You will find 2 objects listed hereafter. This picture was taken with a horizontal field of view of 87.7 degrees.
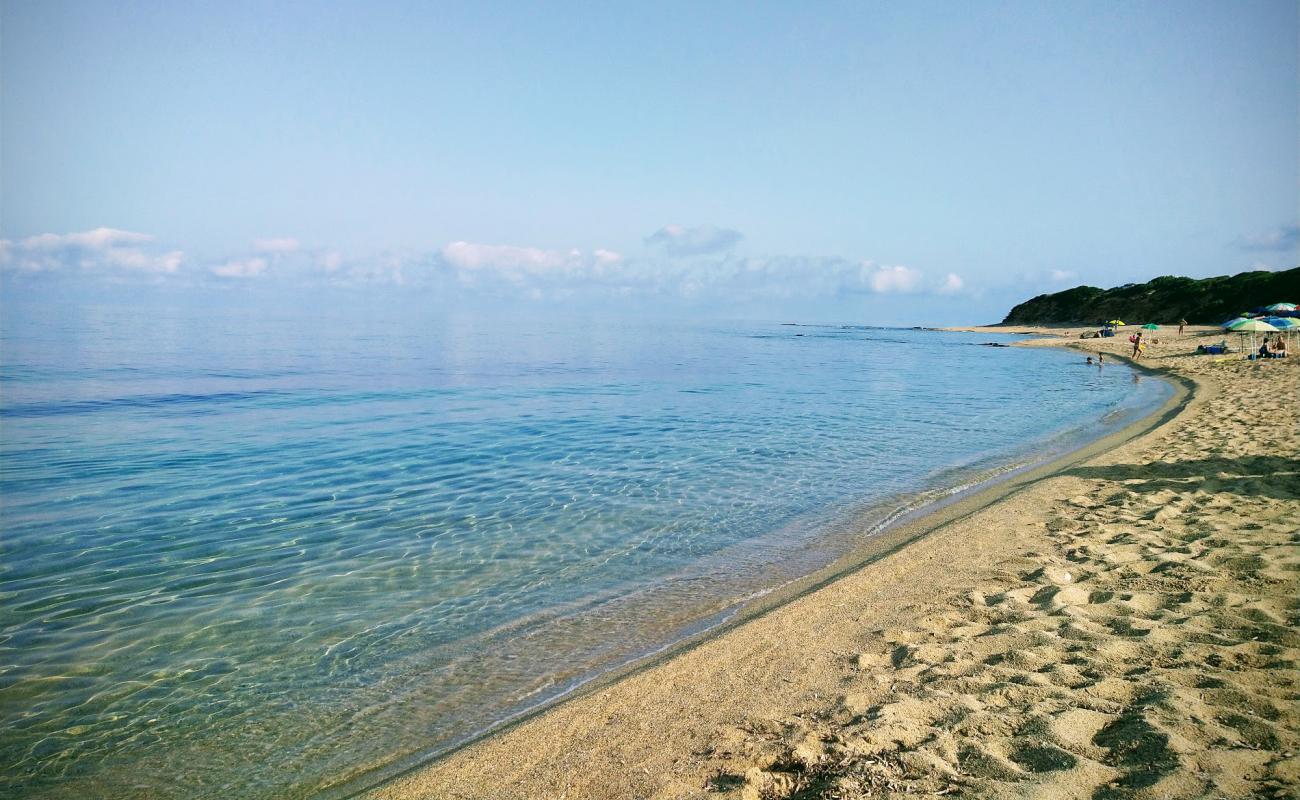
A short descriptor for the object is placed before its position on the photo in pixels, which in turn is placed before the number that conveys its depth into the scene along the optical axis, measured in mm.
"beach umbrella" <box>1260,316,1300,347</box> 34847
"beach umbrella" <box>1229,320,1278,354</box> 34219
